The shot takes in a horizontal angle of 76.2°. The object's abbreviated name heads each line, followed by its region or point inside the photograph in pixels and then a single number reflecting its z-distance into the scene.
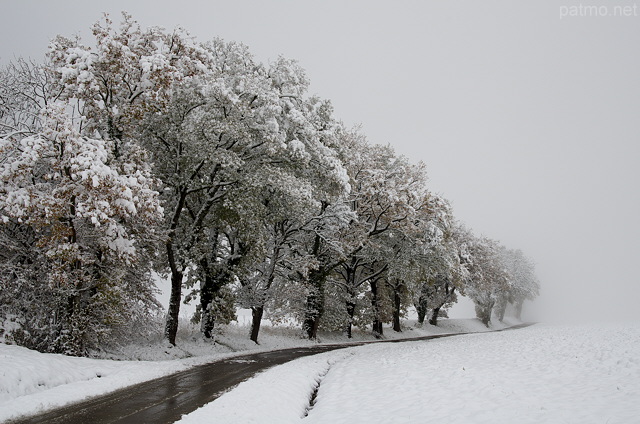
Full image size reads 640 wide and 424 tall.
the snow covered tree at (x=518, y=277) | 79.81
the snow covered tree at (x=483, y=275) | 52.35
